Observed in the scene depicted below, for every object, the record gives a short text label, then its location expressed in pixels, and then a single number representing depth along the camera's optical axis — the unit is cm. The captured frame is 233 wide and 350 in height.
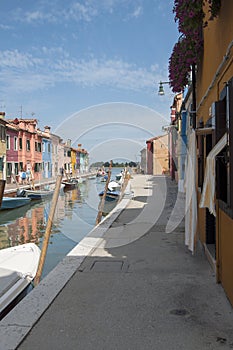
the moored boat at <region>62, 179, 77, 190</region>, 3609
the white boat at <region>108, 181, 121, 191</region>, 2765
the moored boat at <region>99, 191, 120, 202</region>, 2402
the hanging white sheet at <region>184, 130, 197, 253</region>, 607
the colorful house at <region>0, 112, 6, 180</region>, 3212
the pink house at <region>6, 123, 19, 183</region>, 3403
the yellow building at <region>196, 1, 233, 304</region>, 412
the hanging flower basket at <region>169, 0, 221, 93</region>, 526
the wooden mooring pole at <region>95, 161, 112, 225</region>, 1320
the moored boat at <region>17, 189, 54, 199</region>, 2519
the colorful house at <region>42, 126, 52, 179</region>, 4662
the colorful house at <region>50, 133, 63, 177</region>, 5184
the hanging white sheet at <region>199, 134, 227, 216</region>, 457
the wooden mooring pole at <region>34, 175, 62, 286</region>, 722
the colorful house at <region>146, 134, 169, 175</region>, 5106
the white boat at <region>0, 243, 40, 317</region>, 576
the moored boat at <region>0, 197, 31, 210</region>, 2128
